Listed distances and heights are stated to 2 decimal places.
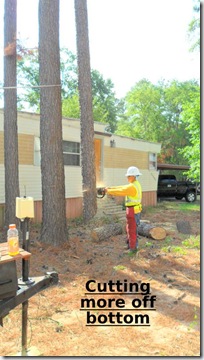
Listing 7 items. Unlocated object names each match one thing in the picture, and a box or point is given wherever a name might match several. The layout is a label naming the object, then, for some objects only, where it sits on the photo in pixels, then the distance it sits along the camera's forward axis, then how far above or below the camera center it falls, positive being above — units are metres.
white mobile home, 11.15 +0.62
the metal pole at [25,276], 3.26 -1.10
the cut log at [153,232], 8.73 -1.64
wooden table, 2.91 -0.79
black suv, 19.88 -0.93
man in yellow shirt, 6.42 -0.57
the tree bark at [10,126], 8.95 +1.40
